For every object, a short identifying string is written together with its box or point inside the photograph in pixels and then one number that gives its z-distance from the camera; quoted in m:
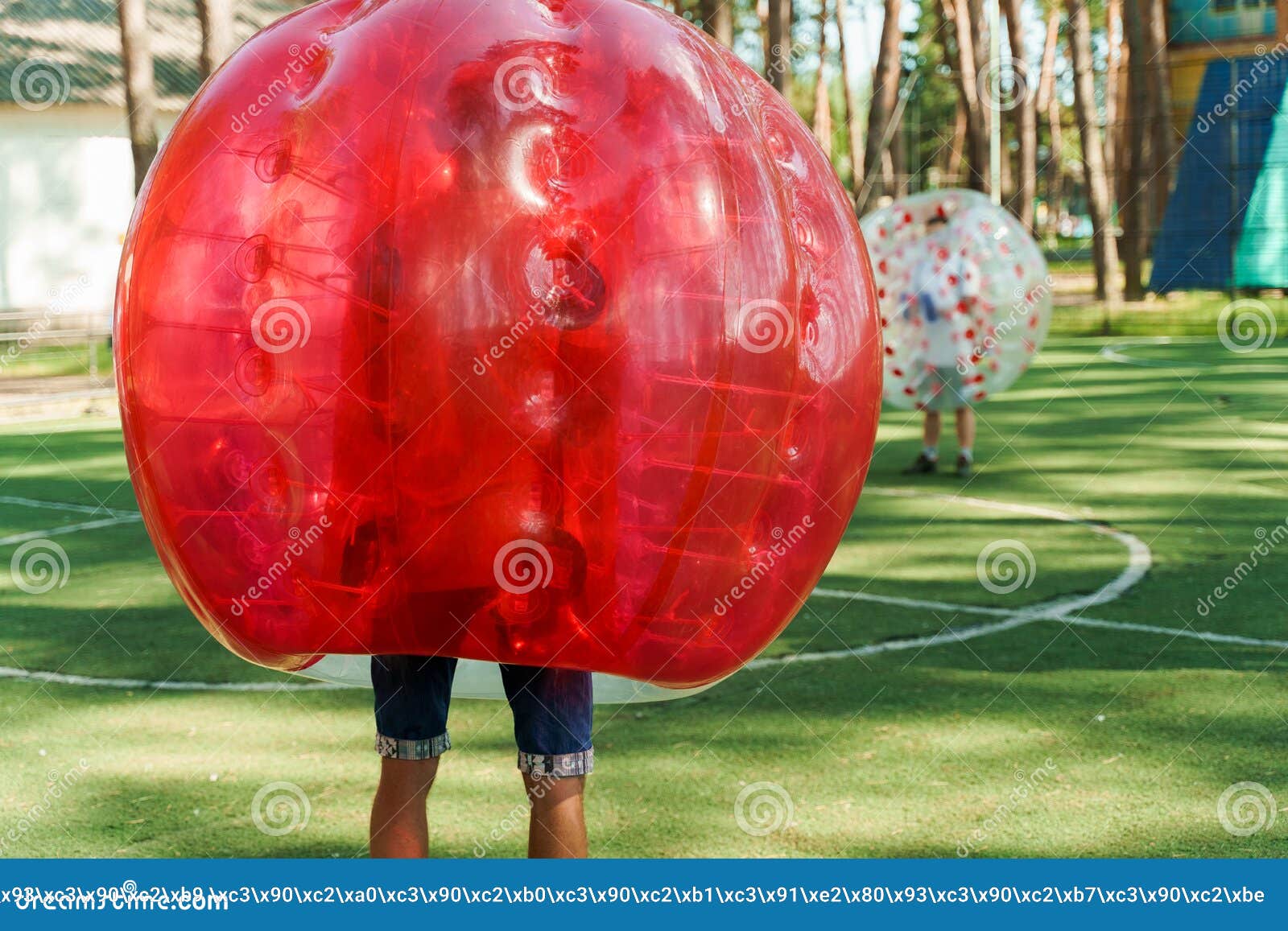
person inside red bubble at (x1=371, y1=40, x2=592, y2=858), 3.38
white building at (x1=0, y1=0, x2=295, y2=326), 32.50
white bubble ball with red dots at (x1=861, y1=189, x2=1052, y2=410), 11.41
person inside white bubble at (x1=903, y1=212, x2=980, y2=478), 11.38
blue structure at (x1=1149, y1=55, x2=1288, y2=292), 28.64
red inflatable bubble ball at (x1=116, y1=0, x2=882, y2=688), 2.46
